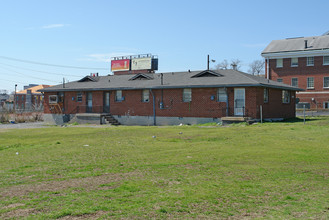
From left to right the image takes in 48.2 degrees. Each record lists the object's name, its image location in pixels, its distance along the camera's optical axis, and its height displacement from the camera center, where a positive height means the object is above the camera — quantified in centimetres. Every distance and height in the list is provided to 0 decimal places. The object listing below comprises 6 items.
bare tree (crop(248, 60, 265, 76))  10156 +1120
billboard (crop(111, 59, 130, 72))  8061 +991
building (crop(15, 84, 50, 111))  10505 +385
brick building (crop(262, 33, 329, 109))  4956 +596
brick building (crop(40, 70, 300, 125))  3031 +102
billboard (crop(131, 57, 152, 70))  7500 +962
